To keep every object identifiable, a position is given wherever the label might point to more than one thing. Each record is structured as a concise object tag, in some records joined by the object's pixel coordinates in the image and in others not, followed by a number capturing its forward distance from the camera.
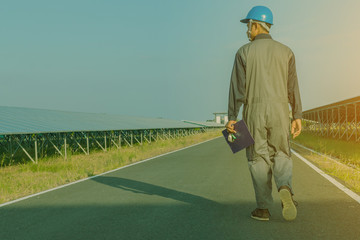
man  4.52
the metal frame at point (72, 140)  22.11
